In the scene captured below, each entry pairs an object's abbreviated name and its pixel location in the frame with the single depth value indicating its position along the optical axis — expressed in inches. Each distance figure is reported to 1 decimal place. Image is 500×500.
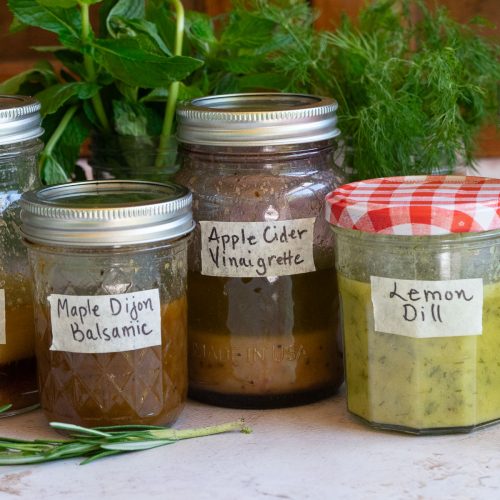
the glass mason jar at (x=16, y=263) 33.9
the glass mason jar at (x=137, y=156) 37.9
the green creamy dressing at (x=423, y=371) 32.3
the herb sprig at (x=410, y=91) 36.6
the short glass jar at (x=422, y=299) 31.8
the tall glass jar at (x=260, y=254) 33.6
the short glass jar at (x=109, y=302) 32.0
